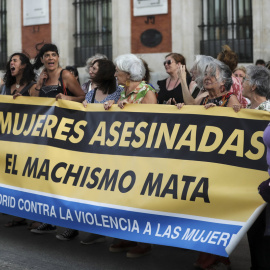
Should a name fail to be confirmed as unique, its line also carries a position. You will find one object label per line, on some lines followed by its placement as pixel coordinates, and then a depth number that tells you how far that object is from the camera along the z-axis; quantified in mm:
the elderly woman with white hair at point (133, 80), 5734
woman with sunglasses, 6977
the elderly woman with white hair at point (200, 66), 5336
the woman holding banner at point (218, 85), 5180
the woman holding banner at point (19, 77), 6734
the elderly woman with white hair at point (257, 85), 5102
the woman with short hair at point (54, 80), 6461
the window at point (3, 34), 19188
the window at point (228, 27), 15625
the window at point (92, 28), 17516
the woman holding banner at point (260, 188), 4230
